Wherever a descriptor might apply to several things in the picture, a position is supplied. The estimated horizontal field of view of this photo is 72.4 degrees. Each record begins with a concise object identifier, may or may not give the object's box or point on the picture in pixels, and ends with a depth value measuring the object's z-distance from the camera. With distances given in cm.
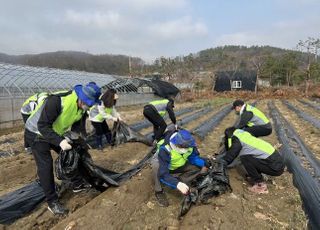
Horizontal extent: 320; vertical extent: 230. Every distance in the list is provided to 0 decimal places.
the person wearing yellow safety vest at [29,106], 422
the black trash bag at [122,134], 484
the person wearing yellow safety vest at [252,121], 373
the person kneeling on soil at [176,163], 269
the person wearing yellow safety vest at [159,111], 446
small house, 2947
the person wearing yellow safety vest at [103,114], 437
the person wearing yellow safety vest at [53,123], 242
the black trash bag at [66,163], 268
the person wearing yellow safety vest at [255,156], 302
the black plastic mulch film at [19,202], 252
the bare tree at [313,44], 2307
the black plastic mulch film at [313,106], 1245
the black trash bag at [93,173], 279
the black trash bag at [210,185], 276
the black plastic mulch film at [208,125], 575
